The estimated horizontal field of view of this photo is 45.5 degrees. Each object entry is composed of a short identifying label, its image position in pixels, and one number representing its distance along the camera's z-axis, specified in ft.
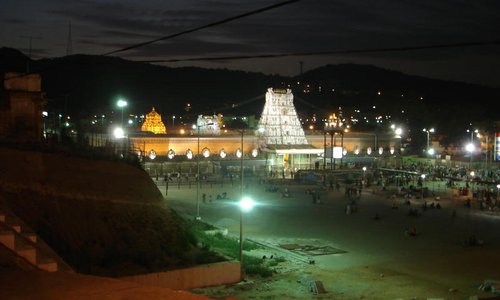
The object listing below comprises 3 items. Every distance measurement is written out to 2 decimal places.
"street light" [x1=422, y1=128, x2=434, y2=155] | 276.45
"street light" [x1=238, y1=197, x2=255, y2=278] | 115.03
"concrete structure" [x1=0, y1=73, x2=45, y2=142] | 73.10
